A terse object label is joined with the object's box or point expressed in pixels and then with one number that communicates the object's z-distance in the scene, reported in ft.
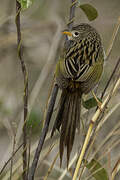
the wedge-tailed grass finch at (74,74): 17.57
